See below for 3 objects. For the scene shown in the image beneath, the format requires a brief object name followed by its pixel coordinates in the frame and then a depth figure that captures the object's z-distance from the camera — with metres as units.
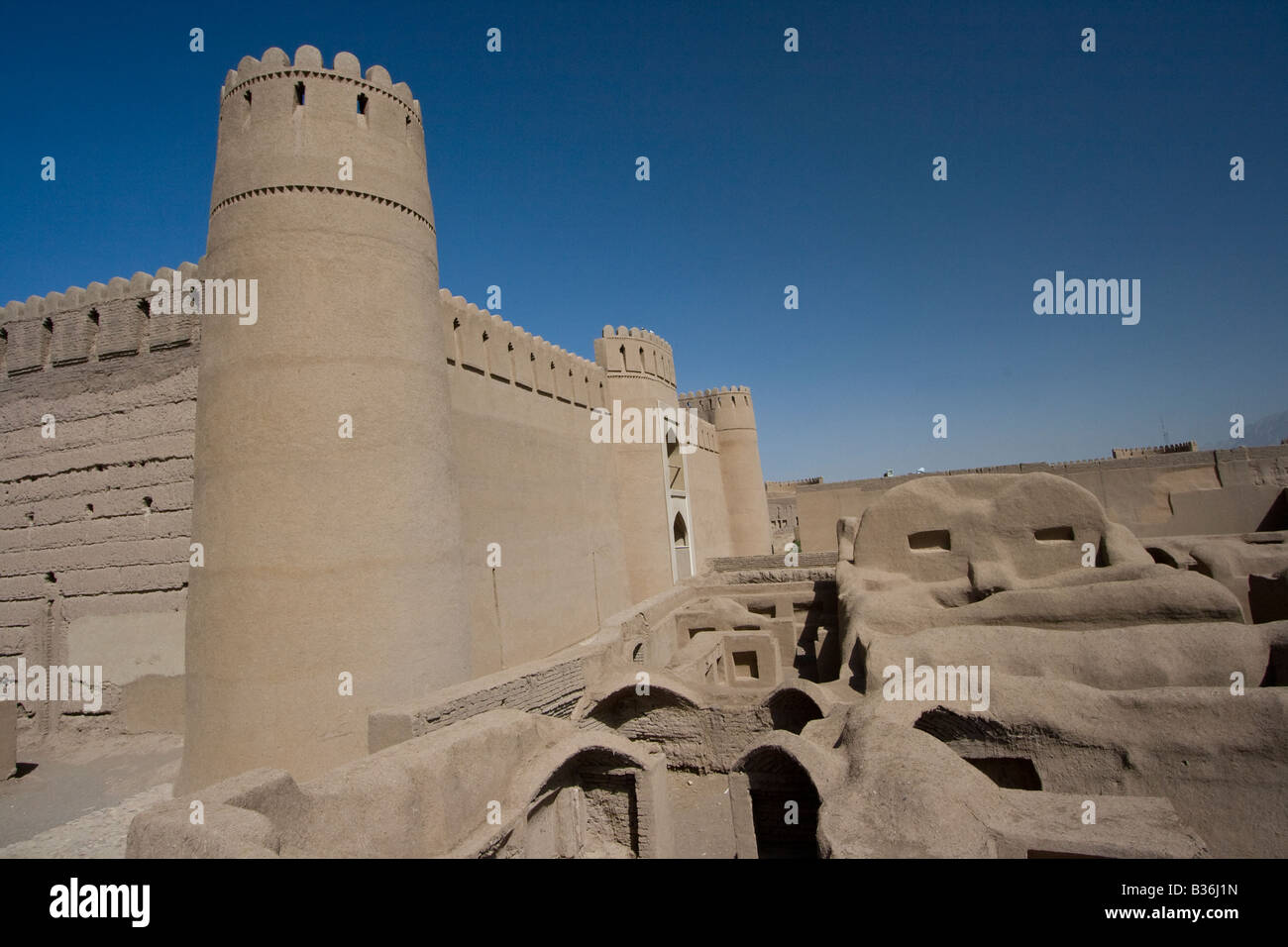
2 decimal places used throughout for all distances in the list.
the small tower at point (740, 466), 26.91
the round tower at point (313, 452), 6.96
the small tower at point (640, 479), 18.19
